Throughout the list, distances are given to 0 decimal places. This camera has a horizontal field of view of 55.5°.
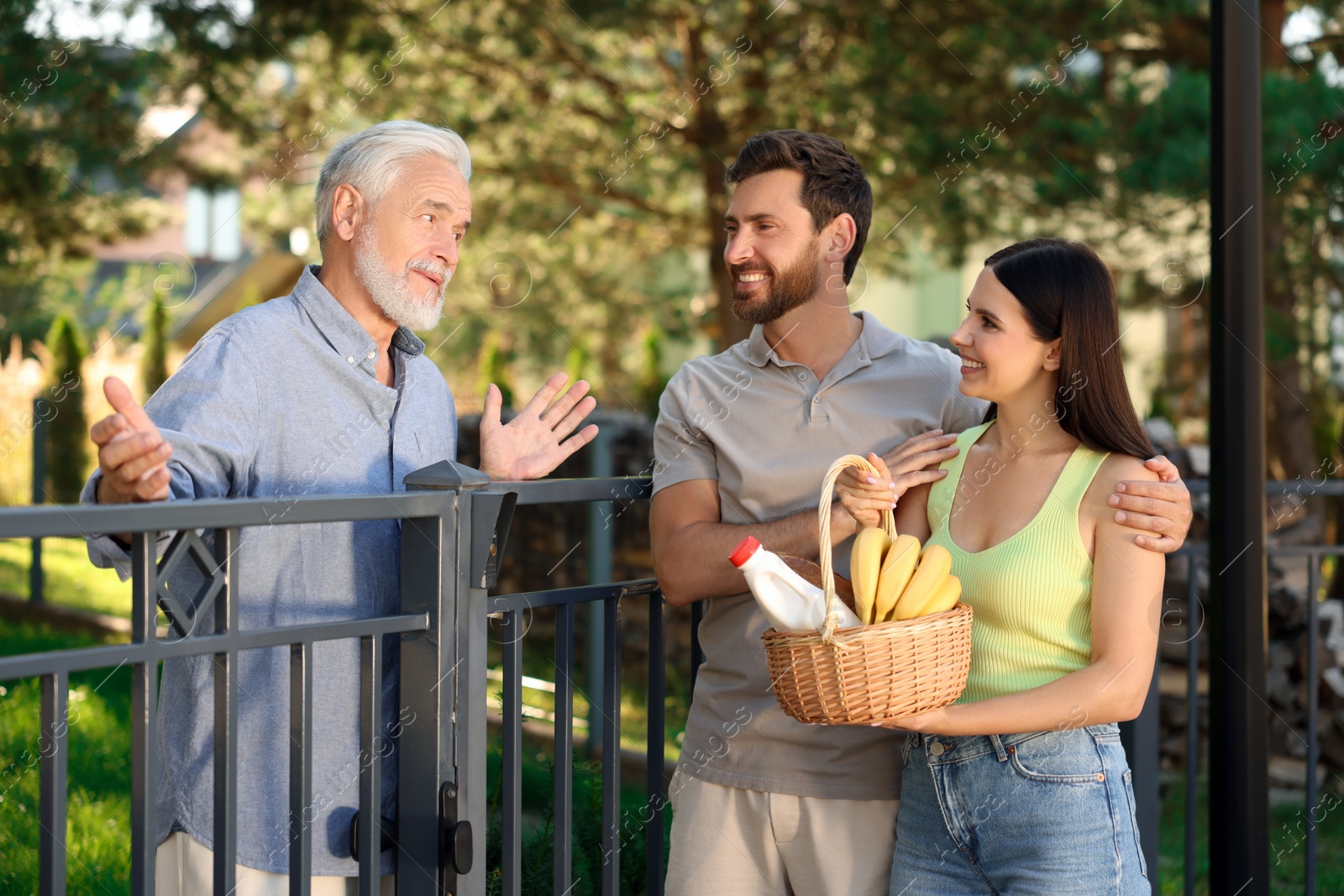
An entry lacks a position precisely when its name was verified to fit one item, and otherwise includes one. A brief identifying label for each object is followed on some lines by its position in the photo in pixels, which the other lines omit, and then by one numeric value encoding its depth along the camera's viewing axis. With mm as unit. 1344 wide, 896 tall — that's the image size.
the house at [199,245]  9156
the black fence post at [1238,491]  2928
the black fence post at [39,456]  10328
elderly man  2227
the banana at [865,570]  1984
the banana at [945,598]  1965
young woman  2047
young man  2396
